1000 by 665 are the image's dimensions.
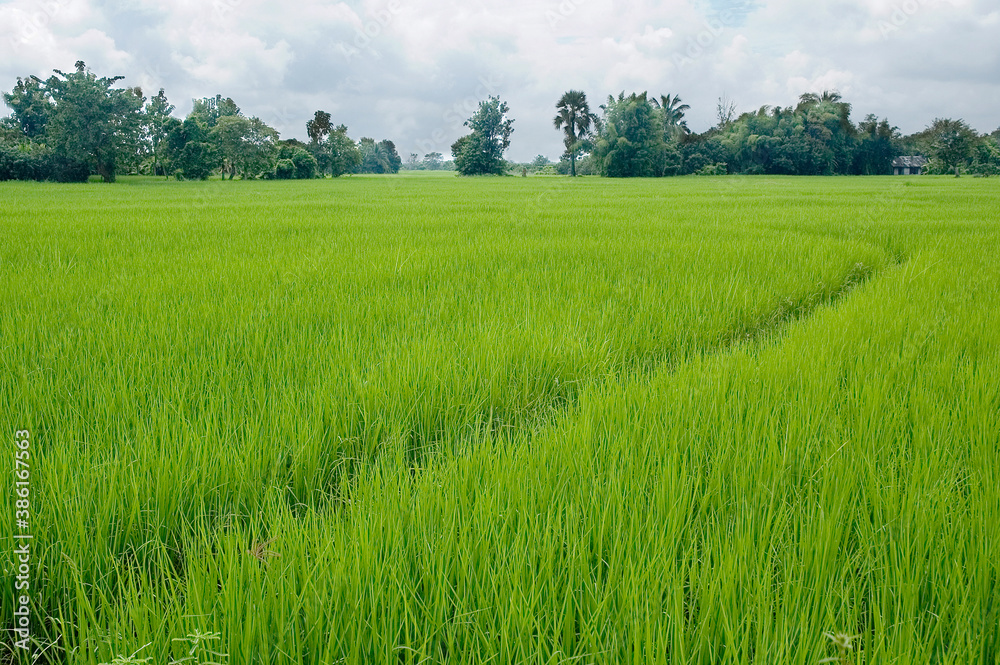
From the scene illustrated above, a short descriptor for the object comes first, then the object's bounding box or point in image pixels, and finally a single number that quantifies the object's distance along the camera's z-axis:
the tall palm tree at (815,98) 52.88
